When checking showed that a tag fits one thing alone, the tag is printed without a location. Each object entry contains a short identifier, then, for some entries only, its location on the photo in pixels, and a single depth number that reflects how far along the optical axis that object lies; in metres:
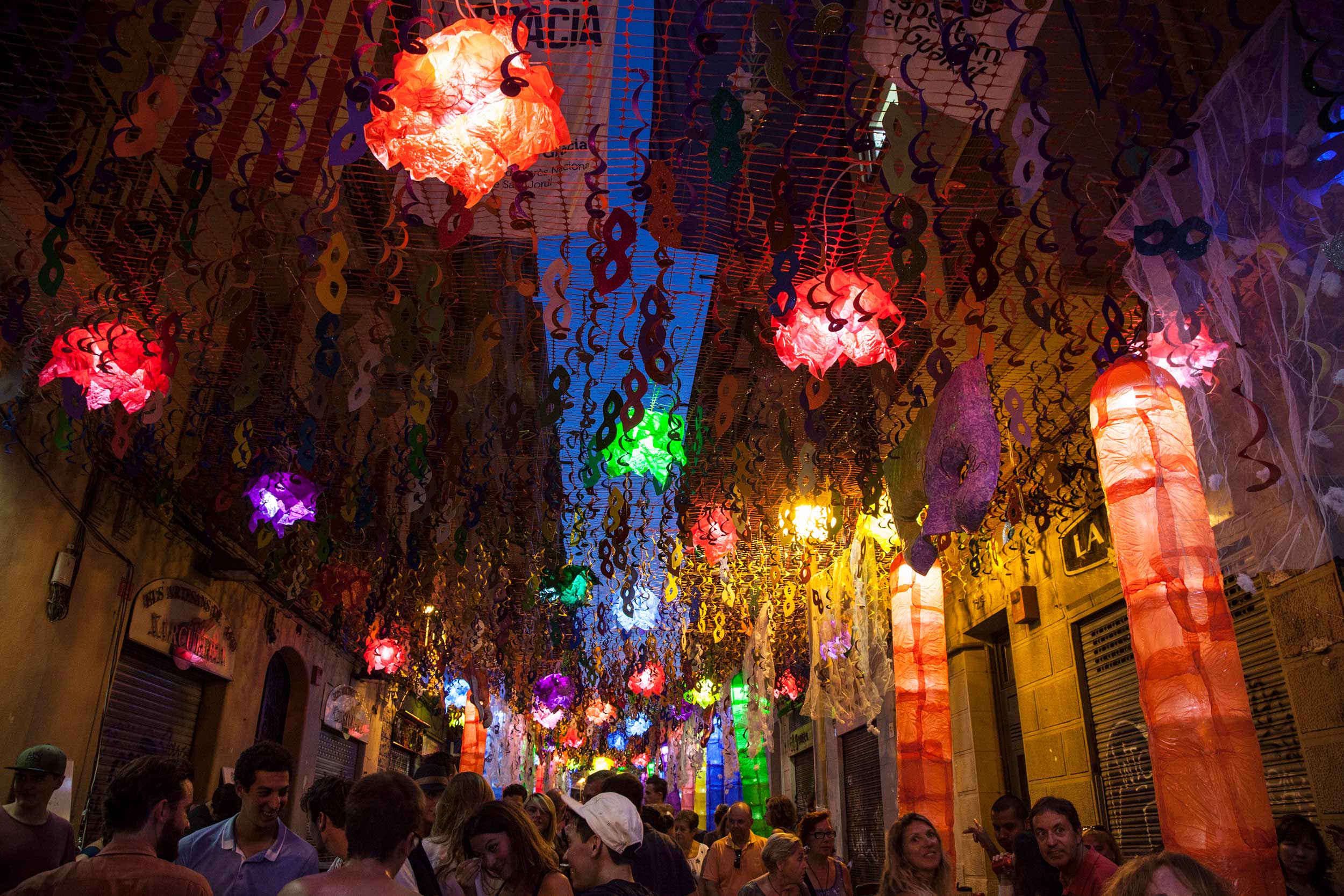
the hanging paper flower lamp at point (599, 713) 16.88
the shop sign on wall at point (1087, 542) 5.67
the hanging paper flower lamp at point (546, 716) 18.05
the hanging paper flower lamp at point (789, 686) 12.19
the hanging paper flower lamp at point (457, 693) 15.40
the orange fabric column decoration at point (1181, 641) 2.76
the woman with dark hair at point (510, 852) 2.51
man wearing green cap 3.25
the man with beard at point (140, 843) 2.04
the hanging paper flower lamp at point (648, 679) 13.84
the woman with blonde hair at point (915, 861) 3.37
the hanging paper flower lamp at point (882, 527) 6.63
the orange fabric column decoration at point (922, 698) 5.21
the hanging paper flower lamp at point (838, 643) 7.91
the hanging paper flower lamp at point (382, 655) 10.05
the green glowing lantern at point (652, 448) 5.59
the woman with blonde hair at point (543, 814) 4.22
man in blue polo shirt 2.78
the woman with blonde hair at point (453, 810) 3.43
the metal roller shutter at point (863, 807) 10.26
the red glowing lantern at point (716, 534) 6.83
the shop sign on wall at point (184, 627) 6.71
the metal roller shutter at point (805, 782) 14.50
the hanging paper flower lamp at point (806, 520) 6.53
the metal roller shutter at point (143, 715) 6.39
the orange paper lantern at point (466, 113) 2.70
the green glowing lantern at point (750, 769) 17.25
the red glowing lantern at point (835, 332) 3.80
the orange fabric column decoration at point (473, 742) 14.65
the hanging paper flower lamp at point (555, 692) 15.15
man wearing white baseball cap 2.42
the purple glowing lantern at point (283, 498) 5.84
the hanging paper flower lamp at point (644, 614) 10.20
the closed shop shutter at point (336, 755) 11.29
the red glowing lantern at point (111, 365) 4.06
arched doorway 9.77
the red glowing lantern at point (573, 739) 21.03
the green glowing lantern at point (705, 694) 16.72
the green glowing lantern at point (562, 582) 5.80
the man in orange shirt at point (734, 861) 5.21
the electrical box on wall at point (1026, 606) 6.72
